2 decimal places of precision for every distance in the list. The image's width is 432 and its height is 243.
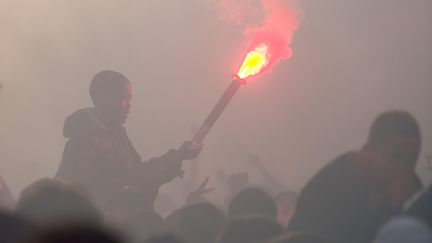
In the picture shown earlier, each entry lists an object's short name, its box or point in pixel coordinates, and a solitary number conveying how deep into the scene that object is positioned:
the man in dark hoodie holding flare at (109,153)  13.01
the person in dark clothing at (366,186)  7.92
